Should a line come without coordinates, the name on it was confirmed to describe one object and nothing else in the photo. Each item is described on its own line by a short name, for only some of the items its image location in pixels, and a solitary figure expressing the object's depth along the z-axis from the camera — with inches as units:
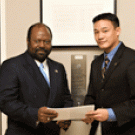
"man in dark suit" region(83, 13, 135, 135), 49.8
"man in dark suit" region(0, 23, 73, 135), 52.7
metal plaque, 76.6
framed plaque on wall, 75.9
